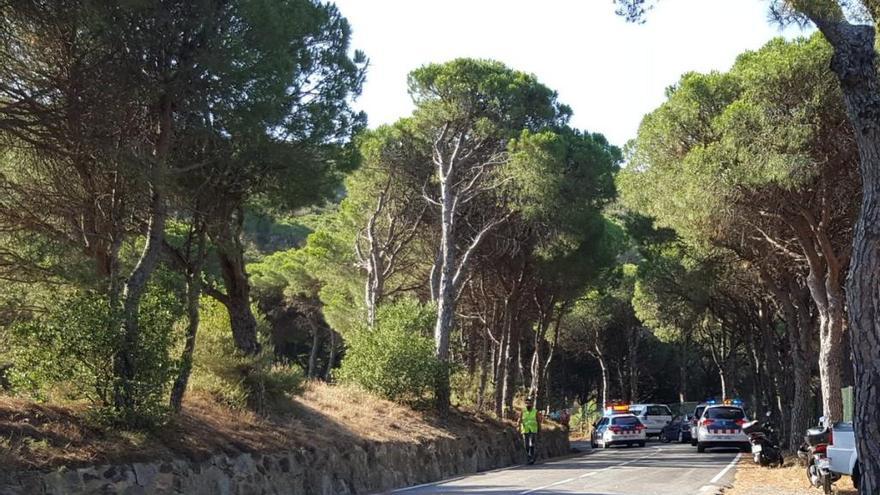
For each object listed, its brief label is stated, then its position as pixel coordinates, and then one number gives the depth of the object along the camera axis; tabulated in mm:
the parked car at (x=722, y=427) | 28828
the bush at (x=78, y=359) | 12047
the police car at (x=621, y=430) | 36781
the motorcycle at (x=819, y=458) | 14406
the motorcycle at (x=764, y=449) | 21172
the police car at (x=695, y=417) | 35862
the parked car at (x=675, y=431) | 41625
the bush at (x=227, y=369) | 16359
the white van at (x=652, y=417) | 42438
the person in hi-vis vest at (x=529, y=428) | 25809
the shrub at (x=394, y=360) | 24359
